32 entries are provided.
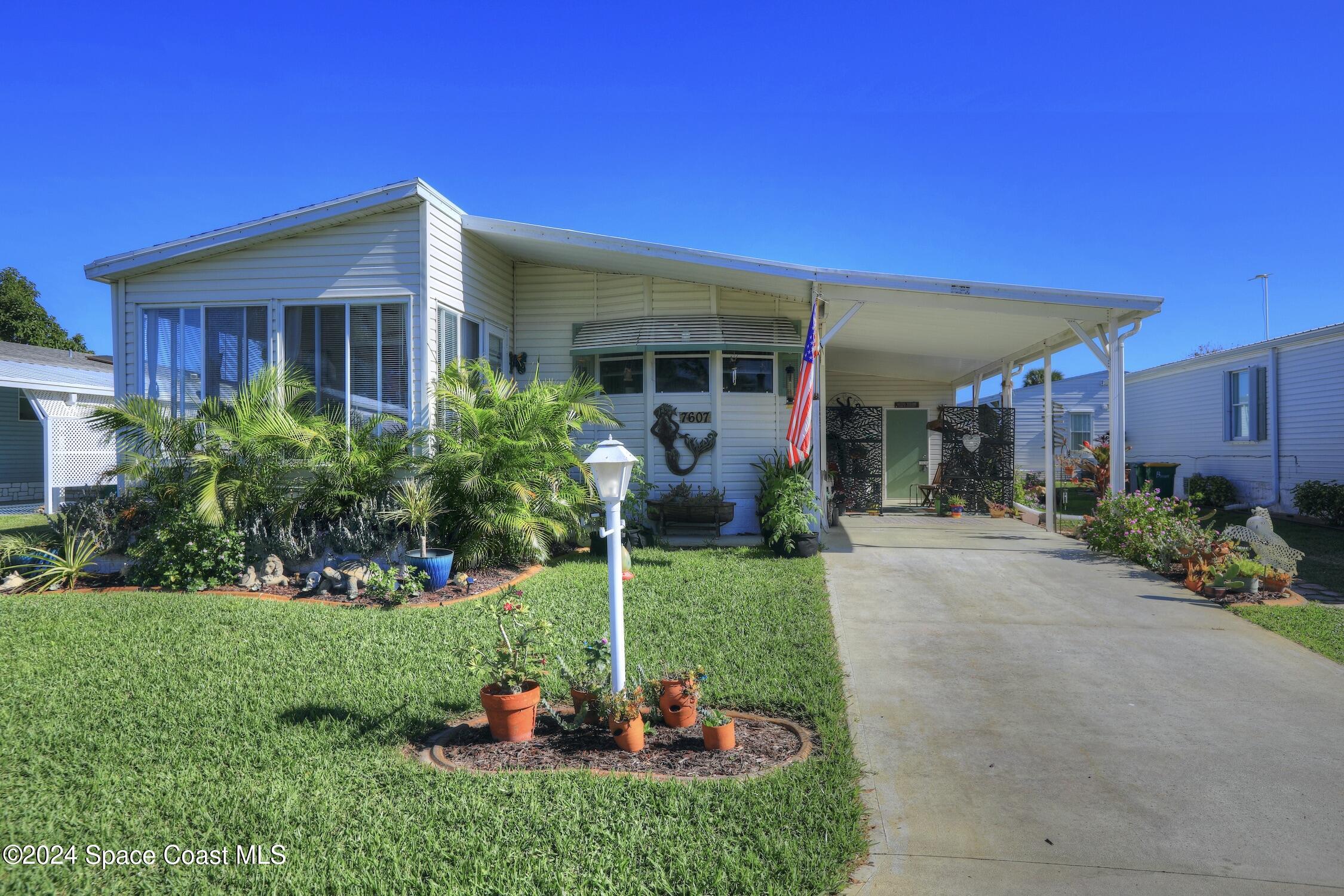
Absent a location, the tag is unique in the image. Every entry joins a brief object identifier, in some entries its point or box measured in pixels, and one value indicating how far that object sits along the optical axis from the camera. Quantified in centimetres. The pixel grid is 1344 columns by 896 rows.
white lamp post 382
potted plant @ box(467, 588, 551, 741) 372
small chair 1501
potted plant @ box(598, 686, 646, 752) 363
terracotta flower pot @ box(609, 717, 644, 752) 363
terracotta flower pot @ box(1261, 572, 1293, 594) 705
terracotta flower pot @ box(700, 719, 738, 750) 362
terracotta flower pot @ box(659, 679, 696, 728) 387
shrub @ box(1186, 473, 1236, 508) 1545
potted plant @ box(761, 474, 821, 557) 906
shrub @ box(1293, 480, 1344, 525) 1220
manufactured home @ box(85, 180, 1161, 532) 900
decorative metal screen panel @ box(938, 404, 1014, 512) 1448
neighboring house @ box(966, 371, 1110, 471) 2039
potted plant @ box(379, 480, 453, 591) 736
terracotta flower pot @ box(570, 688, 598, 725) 388
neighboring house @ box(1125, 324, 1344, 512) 1309
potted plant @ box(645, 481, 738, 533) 1035
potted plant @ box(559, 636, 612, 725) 388
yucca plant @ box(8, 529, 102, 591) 739
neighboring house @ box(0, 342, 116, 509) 1383
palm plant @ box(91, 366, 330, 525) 750
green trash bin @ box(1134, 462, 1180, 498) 1725
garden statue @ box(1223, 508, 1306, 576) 729
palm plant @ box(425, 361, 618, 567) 766
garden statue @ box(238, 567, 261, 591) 729
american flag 870
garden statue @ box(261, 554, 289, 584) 741
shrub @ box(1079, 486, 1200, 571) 836
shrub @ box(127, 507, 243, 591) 720
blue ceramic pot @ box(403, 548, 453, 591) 734
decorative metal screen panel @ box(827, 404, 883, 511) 1509
